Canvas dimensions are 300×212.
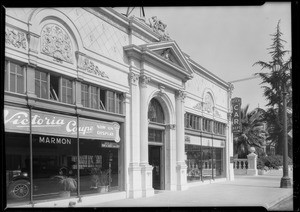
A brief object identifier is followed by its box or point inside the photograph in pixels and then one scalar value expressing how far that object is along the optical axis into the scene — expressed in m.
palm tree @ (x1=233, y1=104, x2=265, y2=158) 24.84
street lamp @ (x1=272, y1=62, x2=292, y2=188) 11.59
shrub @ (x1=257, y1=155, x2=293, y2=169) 28.48
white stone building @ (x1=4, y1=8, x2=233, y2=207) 9.40
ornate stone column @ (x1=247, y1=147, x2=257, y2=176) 26.17
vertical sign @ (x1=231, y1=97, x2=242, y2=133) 17.28
